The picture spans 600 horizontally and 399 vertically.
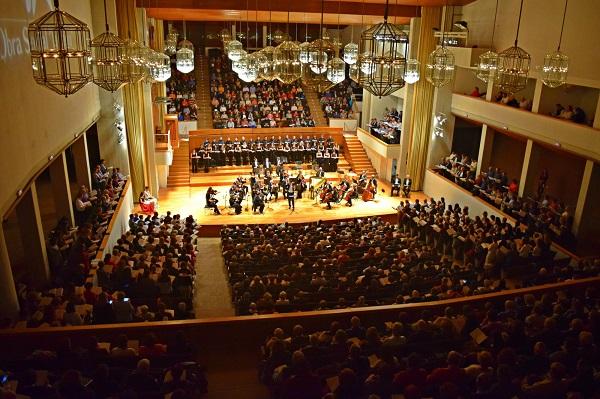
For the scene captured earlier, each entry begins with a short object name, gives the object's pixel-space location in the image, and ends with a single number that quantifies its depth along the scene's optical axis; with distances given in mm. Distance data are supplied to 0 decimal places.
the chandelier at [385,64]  5684
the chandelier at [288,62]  8617
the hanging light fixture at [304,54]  8501
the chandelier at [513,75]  8023
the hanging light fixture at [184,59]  11320
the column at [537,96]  13259
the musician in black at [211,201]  15109
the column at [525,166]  13637
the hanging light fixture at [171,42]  17153
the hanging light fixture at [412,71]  10398
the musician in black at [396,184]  17547
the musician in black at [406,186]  17422
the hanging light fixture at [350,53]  10872
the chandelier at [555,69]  8992
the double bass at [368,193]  16875
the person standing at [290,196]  15755
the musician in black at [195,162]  19203
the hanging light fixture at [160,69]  10453
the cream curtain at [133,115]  14398
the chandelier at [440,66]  9780
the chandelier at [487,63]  8953
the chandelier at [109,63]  6570
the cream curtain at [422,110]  16781
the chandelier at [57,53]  4711
